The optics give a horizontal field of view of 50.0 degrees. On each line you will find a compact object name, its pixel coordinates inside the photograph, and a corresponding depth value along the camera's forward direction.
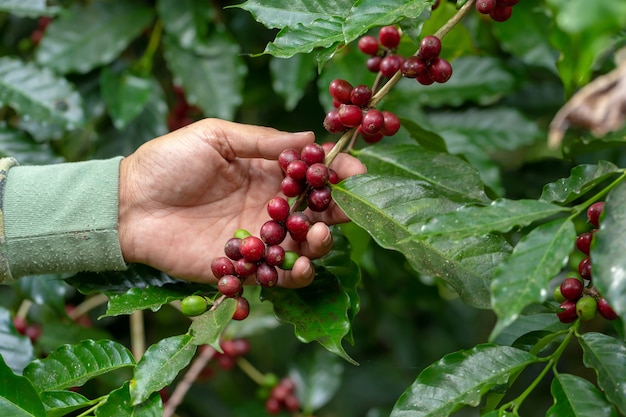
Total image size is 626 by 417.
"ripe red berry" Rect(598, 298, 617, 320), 0.78
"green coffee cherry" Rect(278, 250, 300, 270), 0.88
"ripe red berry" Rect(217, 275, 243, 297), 0.84
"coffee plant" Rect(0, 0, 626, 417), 0.74
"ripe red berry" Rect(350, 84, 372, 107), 0.88
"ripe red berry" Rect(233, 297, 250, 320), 0.83
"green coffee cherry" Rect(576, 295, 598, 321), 0.79
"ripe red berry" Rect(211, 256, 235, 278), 0.86
